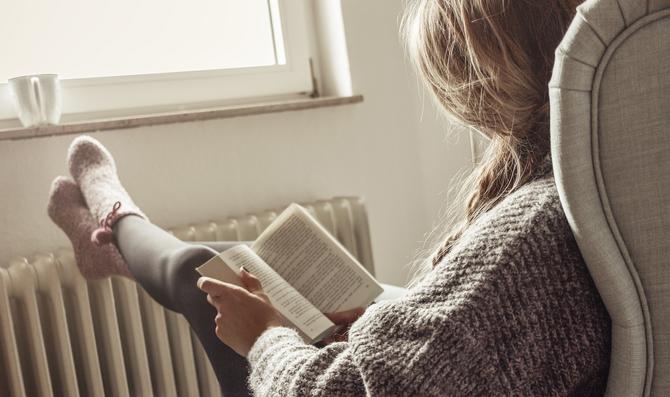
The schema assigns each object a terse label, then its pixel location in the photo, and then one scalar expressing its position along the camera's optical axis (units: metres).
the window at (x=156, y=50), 1.56
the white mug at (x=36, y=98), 1.41
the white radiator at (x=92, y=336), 1.33
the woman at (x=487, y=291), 0.57
